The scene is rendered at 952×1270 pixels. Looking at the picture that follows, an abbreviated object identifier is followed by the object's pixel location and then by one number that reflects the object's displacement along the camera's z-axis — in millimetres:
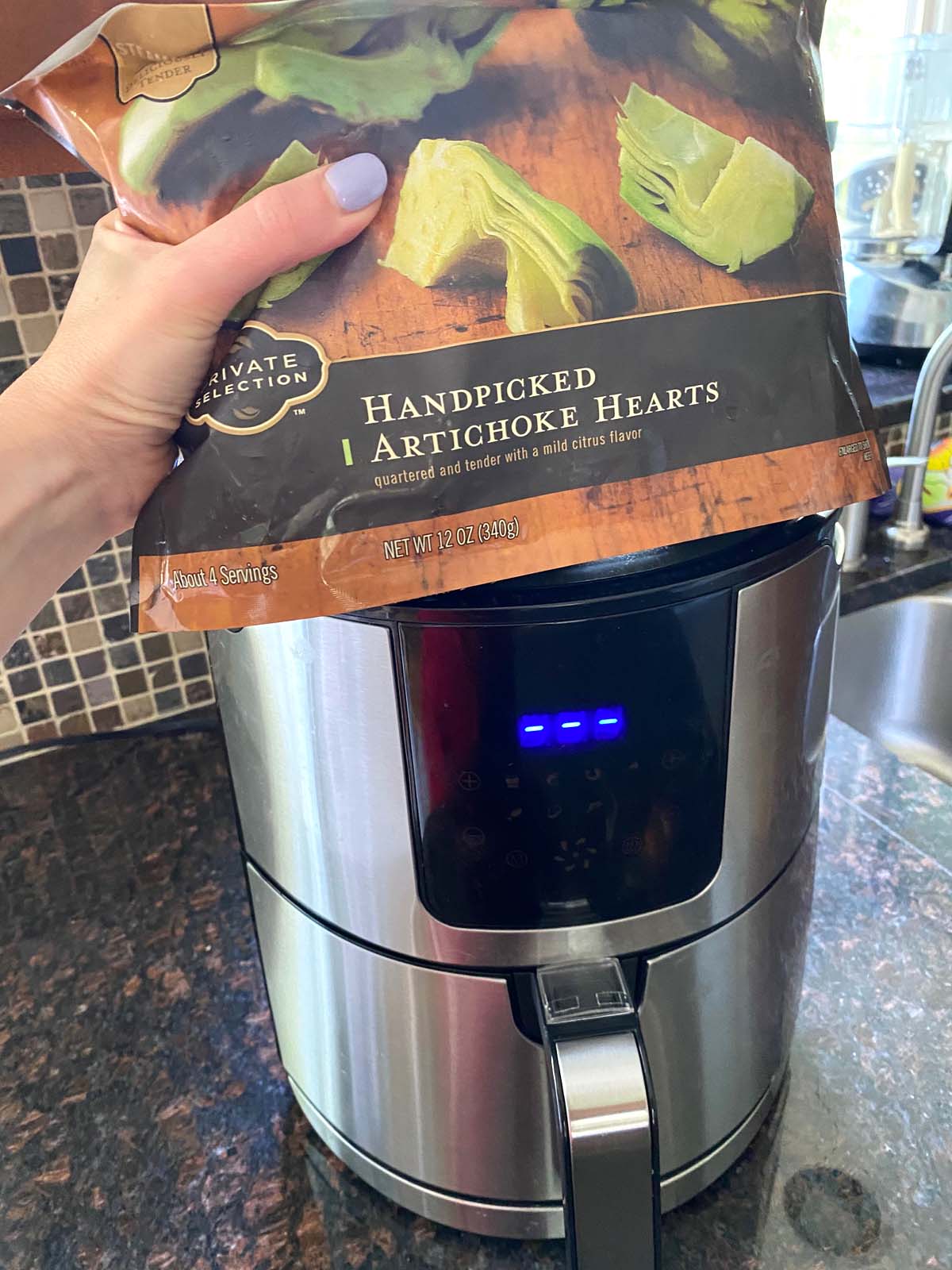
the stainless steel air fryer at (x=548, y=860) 381
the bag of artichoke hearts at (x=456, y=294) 339
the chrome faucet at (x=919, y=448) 1024
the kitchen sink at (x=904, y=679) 1128
